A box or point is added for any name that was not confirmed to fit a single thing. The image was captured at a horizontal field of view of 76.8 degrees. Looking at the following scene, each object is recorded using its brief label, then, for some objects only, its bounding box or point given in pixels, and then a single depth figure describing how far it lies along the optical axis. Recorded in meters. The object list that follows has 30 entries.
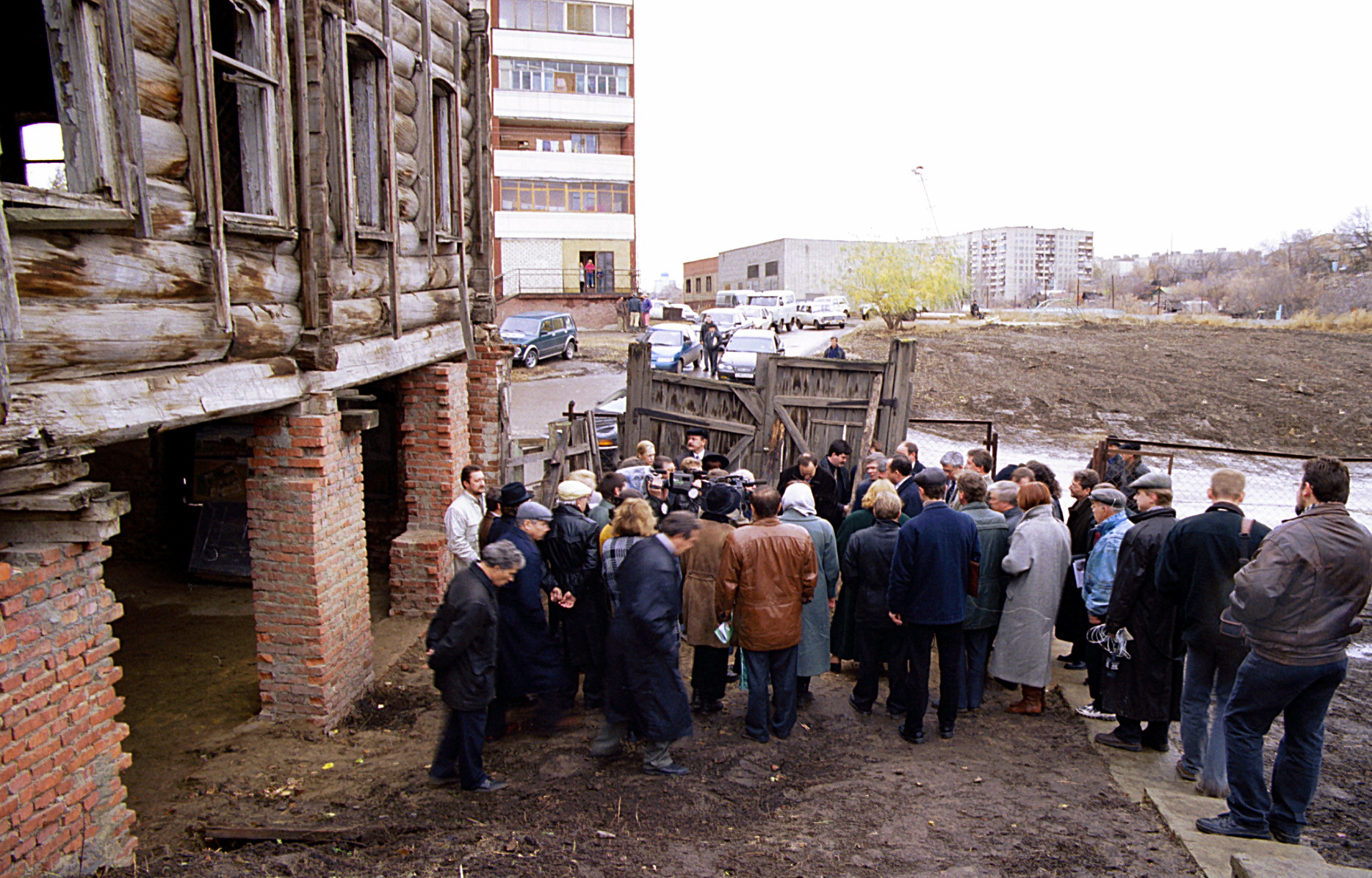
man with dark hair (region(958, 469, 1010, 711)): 6.36
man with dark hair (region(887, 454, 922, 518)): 7.61
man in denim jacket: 6.07
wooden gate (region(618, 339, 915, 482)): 10.73
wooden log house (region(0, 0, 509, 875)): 4.11
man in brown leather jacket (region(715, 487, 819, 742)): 5.77
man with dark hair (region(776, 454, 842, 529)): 8.62
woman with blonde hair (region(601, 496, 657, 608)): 5.53
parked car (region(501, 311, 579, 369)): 27.03
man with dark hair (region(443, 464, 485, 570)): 6.86
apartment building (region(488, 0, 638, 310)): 37.16
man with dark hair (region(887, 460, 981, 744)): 5.87
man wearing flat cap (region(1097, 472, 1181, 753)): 5.56
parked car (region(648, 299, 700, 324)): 45.69
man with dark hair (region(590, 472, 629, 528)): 6.53
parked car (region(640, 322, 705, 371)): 25.77
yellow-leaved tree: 39.94
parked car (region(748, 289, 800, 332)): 41.97
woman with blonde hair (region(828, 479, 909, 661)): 6.97
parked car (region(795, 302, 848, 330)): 44.47
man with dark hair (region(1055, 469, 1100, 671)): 6.83
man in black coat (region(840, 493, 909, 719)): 6.18
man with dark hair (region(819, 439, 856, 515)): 8.90
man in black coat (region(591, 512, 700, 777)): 5.24
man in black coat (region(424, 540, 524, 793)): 4.96
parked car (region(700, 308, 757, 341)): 35.88
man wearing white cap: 6.02
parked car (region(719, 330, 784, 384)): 23.48
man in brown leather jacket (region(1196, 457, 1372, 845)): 4.41
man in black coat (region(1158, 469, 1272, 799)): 5.17
